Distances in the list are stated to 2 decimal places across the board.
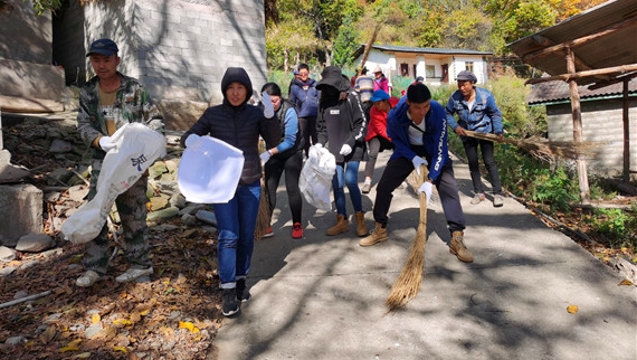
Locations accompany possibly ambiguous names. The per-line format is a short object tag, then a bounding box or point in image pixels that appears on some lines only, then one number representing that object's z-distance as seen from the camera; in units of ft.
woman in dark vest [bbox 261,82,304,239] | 14.71
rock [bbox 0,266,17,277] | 12.31
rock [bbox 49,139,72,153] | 20.33
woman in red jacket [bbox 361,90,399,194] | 20.57
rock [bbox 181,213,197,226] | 16.69
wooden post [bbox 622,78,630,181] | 23.61
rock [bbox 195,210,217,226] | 17.01
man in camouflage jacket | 10.82
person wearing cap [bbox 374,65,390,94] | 28.78
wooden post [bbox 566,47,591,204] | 18.89
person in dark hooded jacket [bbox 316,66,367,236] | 15.96
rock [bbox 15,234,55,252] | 13.78
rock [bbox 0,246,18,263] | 13.11
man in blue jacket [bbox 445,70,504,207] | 18.37
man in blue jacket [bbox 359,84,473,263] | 13.39
